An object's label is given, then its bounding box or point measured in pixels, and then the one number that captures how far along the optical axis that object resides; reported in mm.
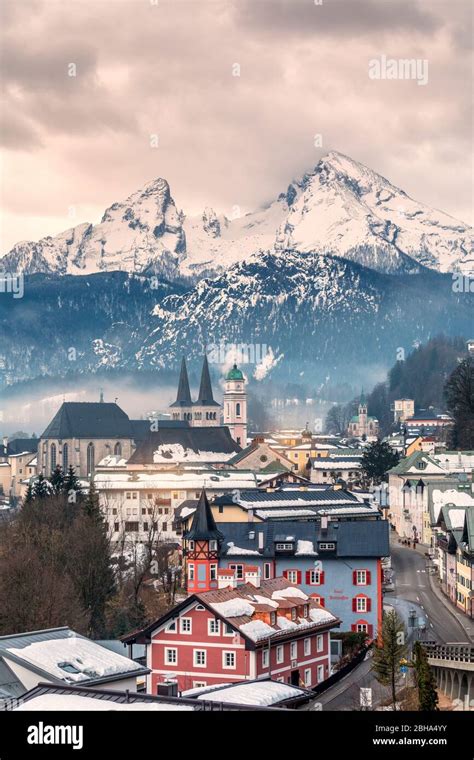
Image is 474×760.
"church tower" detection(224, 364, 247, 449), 195500
